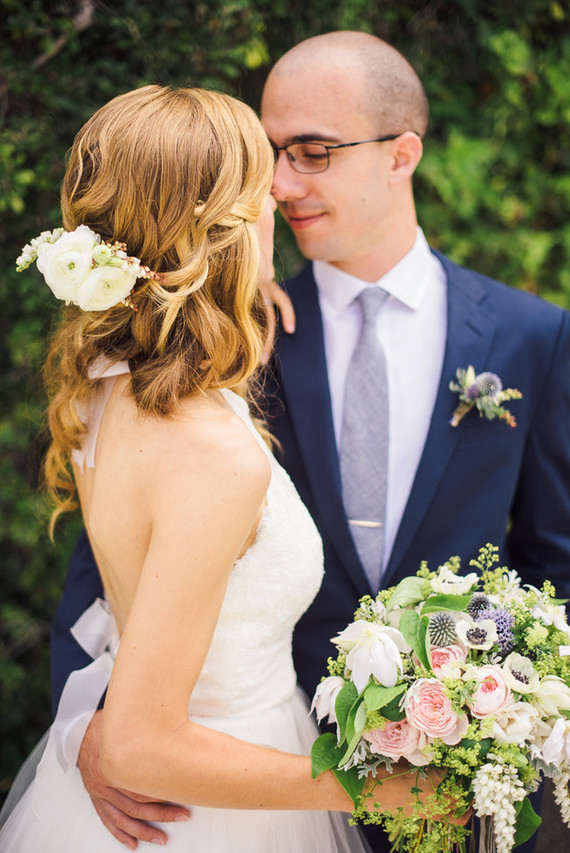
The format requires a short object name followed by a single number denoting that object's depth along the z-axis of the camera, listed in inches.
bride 56.3
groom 90.0
